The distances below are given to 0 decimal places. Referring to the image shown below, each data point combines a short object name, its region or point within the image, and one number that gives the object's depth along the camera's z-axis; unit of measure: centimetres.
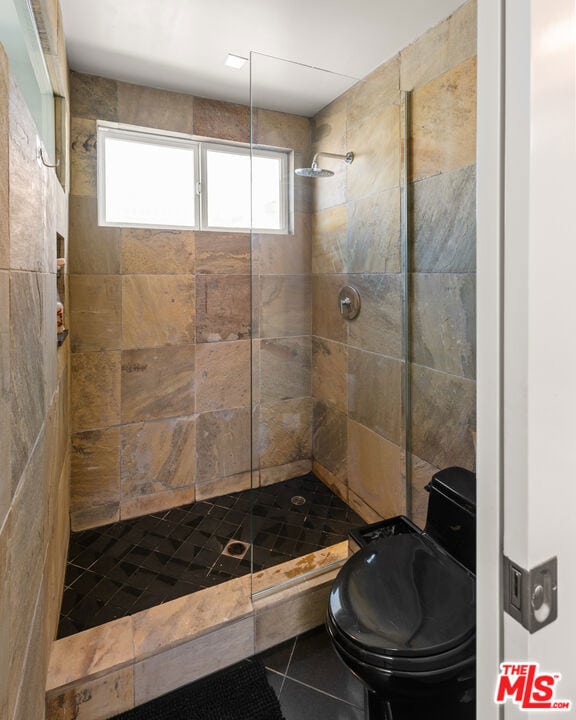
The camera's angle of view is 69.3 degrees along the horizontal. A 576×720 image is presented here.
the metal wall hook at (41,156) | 110
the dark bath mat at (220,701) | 140
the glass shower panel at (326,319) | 207
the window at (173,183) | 239
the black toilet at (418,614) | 107
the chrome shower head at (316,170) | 221
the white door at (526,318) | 48
